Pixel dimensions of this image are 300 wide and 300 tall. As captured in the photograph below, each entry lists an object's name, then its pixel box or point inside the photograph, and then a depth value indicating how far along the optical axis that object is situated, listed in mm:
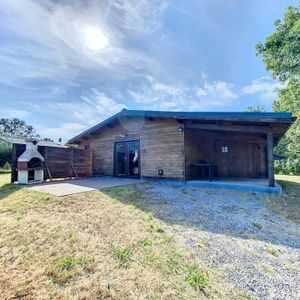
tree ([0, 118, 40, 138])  42750
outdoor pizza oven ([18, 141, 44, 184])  7969
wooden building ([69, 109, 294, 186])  7281
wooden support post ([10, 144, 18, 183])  8305
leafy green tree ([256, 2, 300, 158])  10977
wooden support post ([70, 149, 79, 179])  10484
